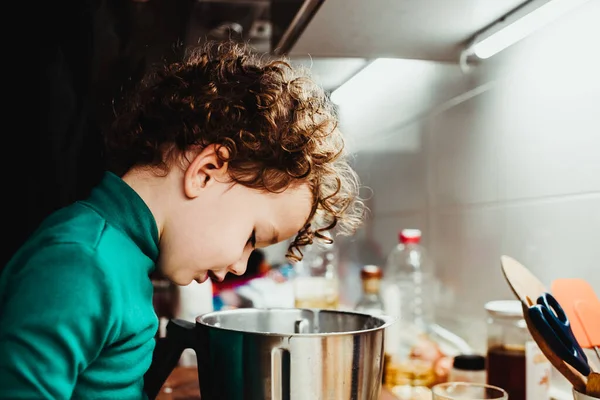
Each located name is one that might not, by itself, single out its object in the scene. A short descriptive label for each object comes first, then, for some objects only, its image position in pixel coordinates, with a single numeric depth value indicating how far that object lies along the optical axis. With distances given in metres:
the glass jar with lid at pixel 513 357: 0.80
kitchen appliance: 0.59
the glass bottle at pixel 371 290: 1.28
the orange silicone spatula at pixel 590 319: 0.69
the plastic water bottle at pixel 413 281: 1.35
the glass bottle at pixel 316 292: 1.33
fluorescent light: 0.81
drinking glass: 0.69
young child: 0.54
